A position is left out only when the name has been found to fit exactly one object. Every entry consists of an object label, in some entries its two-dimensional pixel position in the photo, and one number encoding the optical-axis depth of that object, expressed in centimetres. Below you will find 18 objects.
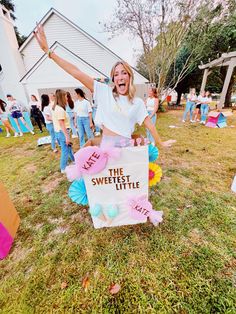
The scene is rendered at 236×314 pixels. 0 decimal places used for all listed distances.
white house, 886
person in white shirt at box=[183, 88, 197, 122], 761
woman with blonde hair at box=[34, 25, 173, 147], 152
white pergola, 825
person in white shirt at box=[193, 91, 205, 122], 744
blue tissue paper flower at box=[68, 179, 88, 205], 167
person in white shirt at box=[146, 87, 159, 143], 452
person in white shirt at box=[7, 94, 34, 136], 657
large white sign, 149
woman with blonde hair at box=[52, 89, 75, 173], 288
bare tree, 887
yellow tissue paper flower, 174
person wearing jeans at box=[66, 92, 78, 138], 594
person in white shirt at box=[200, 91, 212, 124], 727
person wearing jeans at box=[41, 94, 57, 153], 440
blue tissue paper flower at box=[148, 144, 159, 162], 167
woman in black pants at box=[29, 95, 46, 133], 724
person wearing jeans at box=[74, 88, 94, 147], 424
